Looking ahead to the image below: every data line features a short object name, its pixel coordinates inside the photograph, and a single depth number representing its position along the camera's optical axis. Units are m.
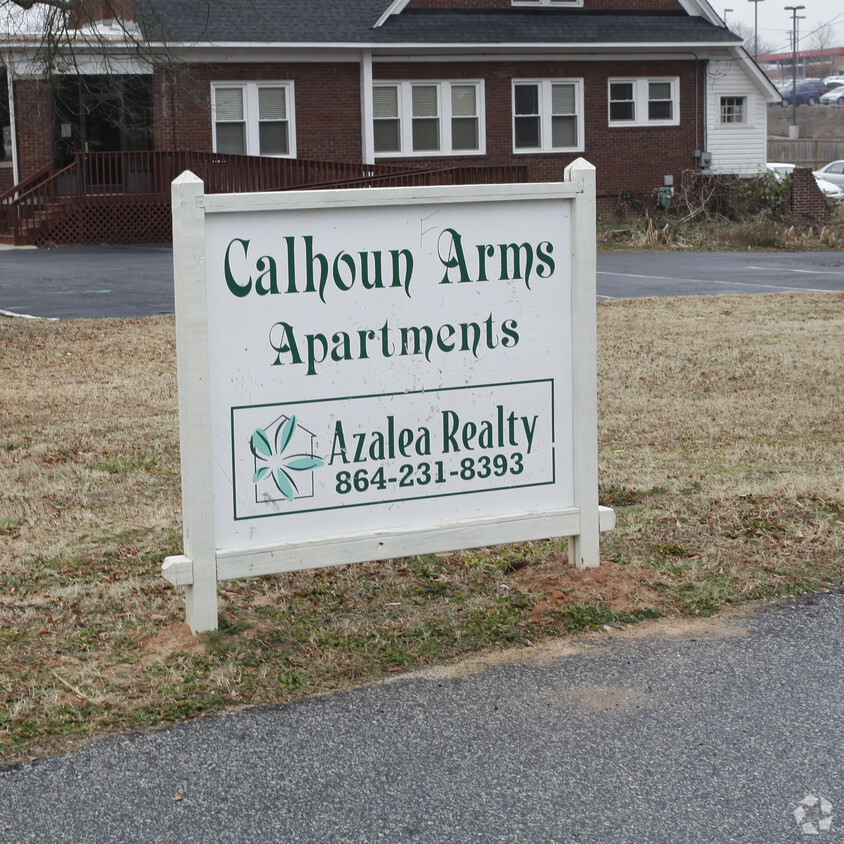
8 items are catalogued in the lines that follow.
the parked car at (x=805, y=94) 100.88
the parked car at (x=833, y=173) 42.50
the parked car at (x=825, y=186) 34.32
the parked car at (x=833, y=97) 93.19
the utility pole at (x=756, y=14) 100.94
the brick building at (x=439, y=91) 28.50
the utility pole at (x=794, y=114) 75.75
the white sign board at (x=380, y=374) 4.29
